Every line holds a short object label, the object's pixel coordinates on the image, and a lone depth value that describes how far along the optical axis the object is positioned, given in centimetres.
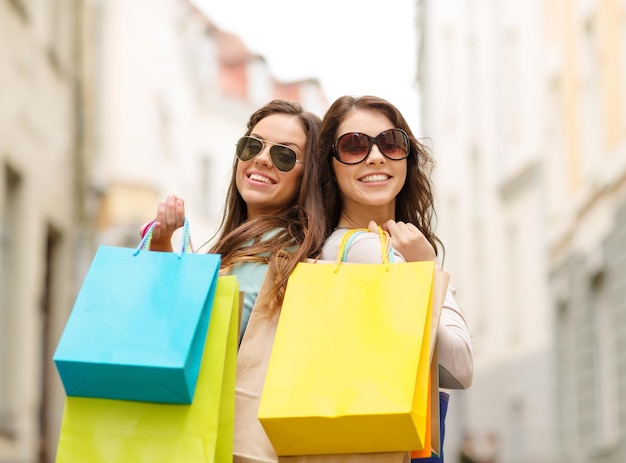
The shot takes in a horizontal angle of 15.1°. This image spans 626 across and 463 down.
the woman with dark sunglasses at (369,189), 563
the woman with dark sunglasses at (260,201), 577
